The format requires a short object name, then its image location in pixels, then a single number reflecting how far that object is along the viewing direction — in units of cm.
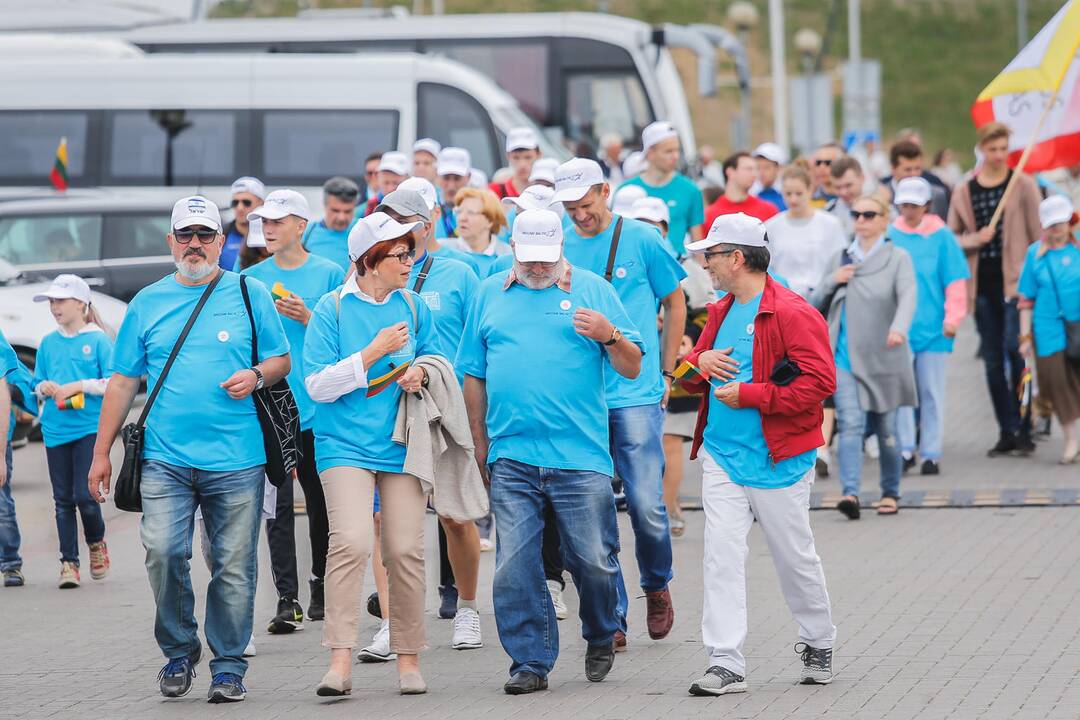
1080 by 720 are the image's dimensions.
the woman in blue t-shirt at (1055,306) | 2353
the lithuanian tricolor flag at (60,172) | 3758
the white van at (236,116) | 3972
